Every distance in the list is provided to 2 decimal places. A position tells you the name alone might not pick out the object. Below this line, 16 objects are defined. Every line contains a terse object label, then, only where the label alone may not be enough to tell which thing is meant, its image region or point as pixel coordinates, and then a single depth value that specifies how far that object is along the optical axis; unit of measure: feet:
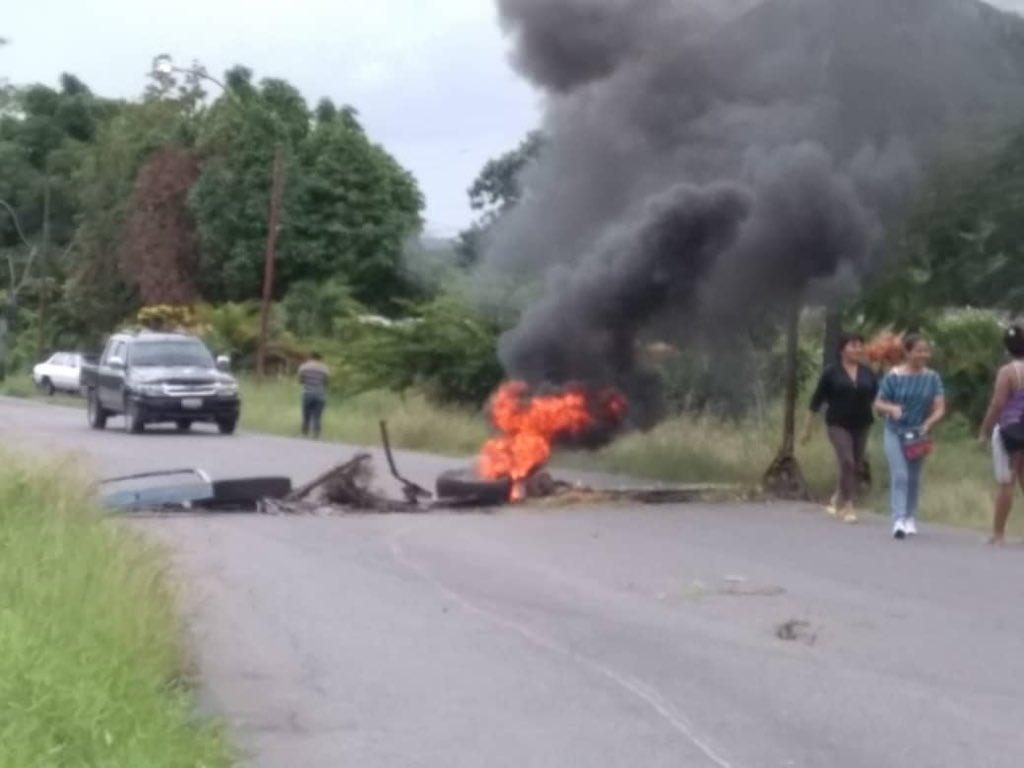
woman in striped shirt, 56.34
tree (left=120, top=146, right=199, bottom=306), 214.90
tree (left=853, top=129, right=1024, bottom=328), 75.56
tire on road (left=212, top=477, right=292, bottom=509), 62.85
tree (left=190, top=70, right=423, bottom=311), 205.57
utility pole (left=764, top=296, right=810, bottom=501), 69.46
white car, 210.59
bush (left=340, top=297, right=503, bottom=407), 125.80
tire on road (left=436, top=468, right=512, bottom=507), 65.62
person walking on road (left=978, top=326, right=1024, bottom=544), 53.88
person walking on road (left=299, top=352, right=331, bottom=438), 119.65
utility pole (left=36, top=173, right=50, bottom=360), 245.65
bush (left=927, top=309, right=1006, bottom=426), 95.45
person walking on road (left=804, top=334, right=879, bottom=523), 61.36
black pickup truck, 121.19
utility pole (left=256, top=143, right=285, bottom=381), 158.10
